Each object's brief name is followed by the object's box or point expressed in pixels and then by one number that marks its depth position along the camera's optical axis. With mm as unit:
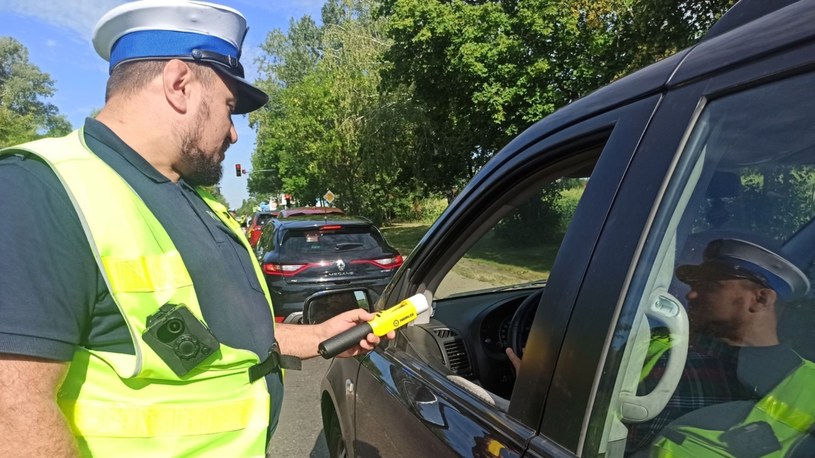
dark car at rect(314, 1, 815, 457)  933
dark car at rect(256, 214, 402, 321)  7094
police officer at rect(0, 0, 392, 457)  1021
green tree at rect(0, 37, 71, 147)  53938
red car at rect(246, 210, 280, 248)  17531
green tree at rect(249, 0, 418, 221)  19344
